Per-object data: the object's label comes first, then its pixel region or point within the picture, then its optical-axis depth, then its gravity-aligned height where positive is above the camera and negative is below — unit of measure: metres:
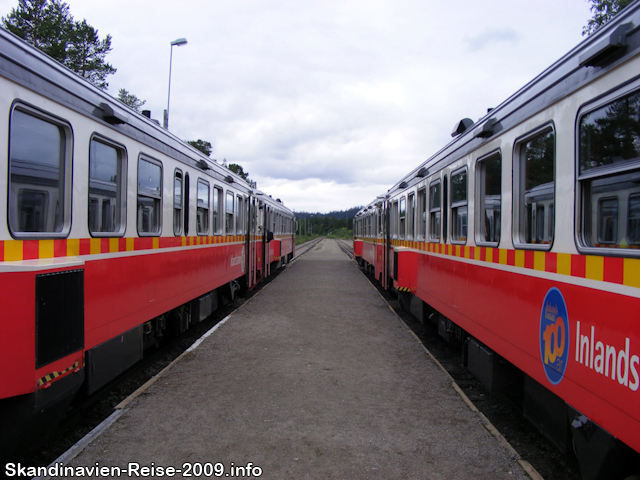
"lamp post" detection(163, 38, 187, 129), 14.07 +6.20
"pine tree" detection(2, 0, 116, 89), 30.19 +13.33
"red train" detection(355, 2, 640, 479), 2.63 -0.09
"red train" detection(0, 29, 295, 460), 3.17 -0.05
